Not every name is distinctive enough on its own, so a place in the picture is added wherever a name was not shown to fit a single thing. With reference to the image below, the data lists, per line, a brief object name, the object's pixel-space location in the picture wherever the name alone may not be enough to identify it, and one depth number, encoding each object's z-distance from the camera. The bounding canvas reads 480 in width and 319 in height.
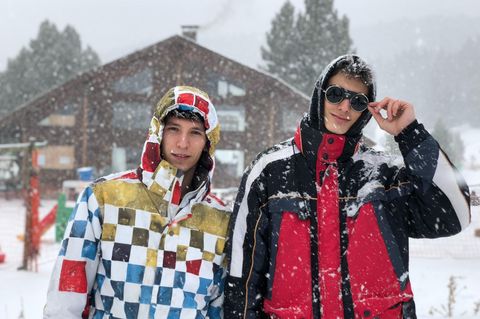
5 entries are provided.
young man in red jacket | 2.24
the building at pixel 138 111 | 23.83
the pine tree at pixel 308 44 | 38.72
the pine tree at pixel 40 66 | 40.50
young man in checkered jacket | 2.37
